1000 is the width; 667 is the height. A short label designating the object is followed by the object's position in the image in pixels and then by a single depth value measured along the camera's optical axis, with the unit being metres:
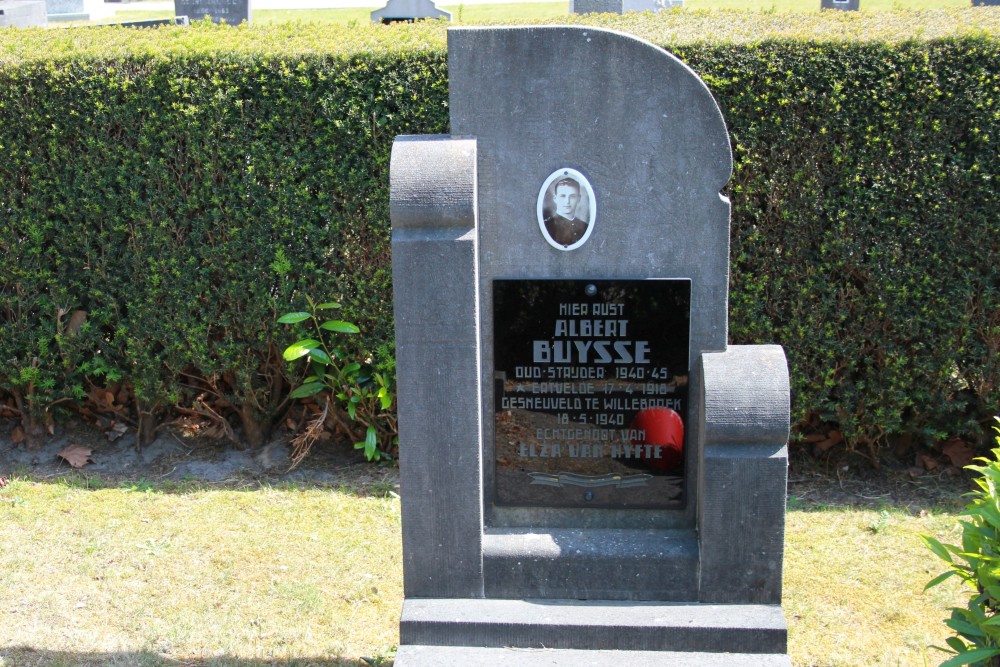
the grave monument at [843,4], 9.05
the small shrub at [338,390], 5.61
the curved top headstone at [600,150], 3.36
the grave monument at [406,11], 11.51
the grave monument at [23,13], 12.80
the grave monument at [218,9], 10.25
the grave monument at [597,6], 9.29
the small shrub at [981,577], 2.94
